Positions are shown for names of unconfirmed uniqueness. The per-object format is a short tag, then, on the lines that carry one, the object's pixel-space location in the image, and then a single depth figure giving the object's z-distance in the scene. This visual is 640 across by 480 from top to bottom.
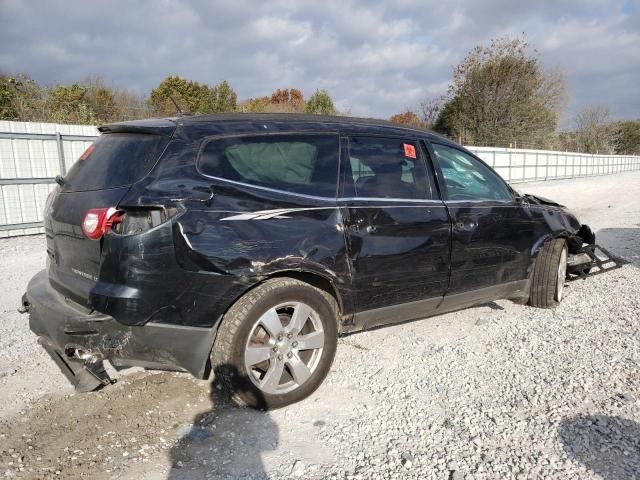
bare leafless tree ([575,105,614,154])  48.75
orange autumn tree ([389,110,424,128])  33.28
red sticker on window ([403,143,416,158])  3.82
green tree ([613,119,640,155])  59.25
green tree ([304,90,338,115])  23.78
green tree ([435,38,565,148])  29.39
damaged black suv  2.71
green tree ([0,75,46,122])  12.64
